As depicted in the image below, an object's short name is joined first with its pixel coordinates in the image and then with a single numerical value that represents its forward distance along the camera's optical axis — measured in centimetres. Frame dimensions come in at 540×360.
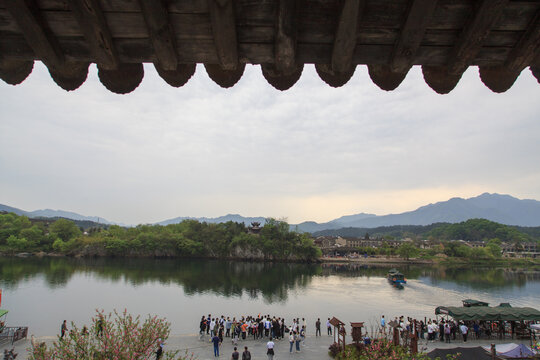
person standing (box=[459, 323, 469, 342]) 1878
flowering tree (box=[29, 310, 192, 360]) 735
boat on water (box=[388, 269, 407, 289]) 4775
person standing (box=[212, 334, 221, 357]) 1546
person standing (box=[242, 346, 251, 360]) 1317
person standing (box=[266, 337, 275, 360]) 1474
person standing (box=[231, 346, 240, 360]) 1314
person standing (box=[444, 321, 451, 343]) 1870
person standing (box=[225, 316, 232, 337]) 1909
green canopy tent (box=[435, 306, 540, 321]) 1884
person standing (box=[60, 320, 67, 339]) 1722
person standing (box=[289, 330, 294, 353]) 1631
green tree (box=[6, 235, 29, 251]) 7950
